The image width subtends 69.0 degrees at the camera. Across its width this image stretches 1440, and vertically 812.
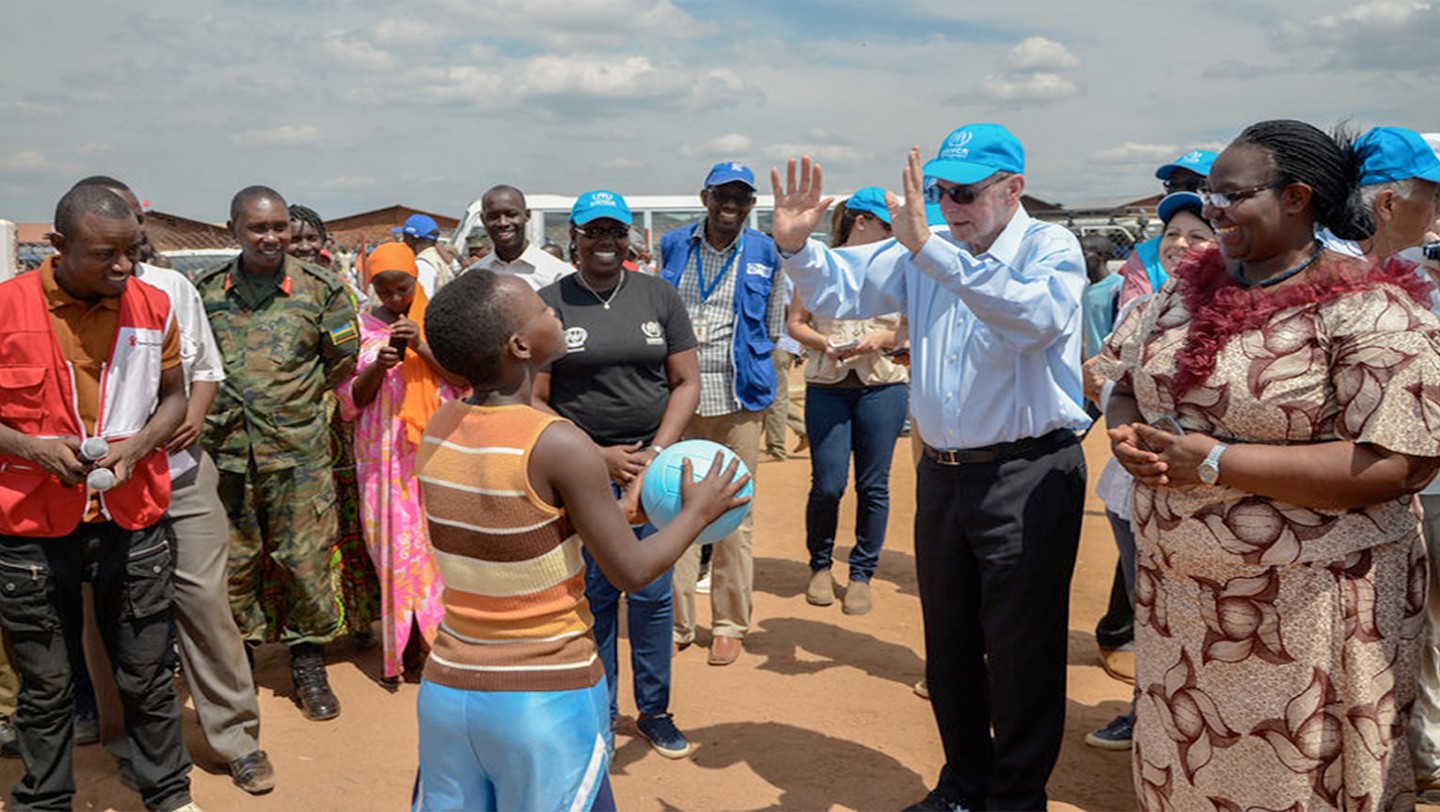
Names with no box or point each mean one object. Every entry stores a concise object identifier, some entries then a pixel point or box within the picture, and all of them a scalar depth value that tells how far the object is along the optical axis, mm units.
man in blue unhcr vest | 5281
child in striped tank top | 2260
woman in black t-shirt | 4160
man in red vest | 3379
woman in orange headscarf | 4930
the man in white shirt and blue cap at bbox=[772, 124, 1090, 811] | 3176
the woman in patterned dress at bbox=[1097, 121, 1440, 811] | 2322
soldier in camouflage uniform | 4535
